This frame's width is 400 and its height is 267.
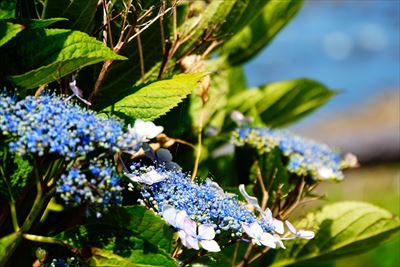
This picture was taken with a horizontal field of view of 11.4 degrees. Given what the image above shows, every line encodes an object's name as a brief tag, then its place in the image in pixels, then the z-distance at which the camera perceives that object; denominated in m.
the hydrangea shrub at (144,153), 1.43
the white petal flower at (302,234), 1.55
